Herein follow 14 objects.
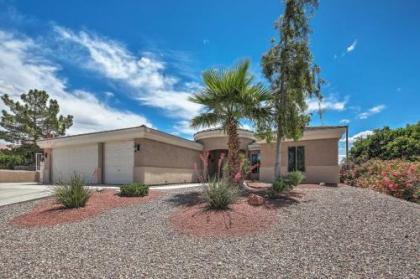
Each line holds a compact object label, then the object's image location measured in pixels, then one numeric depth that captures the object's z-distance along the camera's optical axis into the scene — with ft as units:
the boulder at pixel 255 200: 25.52
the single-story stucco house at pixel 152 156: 48.70
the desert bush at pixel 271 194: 28.76
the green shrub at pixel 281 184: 30.37
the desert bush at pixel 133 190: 31.65
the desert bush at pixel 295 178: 33.03
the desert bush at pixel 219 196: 23.50
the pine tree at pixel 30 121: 92.32
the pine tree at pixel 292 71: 34.60
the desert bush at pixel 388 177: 35.12
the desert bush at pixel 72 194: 25.84
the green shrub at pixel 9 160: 95.06
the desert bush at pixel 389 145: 62.80
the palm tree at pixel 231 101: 31.76
